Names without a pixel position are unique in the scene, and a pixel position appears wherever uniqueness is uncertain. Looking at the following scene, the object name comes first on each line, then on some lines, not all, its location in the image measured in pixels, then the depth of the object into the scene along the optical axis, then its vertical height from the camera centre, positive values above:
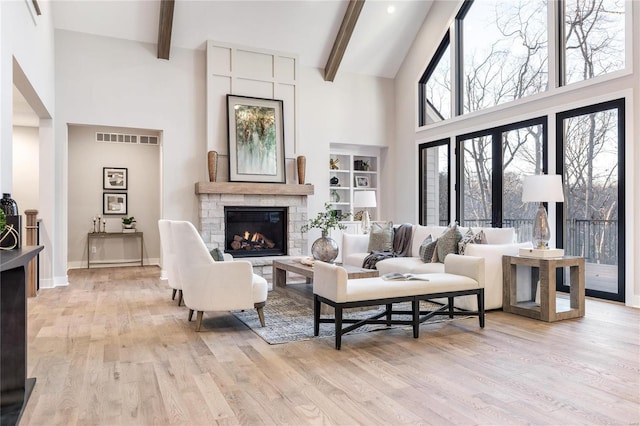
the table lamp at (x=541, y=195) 4.18 +0.15
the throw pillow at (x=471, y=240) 4.66 -0.29
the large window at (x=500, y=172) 5.86 +0.55
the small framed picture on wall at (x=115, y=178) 8.32 +0.63
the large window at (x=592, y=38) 4.91 +1.94
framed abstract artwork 6.79 +1.09
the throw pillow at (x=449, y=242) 4.80 -0.31
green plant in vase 4.79 -0.37
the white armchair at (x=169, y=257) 4.48 -0.45
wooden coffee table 4.29 -0.58
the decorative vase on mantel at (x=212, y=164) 6.55 +0.69
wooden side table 4.00 -0.71
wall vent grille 8.25 +1.34
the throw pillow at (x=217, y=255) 4.00 -0.37
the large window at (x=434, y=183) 7.33 +0.48
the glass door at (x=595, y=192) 4.88 +0.22
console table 7.97 -0.41
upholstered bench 3.23 -0.59
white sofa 4.38 -0.53
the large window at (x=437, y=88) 7.33 +2.04
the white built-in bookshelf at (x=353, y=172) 8.18 +0.72
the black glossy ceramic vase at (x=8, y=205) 3.18 +0.06
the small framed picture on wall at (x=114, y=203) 8.31 +0.17
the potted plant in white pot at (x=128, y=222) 8.20 -0.18
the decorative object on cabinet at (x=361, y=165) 8.42 +0.86
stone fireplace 6.61 +0.15
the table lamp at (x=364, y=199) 6.87 +0.20
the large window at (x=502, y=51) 5.85 +2.21
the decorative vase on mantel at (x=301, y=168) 7.11 +0.68
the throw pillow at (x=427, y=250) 5.06 -0.42
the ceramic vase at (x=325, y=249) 4.79 -0.39
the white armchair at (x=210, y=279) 3.65 -0.53
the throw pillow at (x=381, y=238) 5.90 -0.34
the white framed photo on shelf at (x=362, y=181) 8.41 +0.57
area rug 3.55 -0.95
